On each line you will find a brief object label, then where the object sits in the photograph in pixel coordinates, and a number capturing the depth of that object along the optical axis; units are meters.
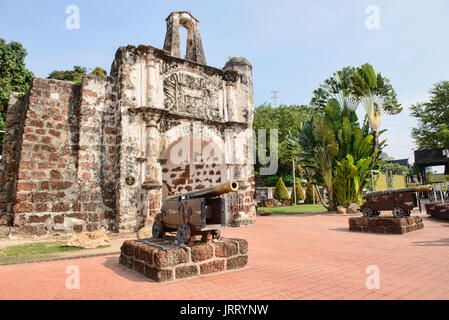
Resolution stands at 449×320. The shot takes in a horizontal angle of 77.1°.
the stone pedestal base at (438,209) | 11.01
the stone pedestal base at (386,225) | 8.01
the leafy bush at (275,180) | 31.05
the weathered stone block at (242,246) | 4.67
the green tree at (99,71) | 26.67
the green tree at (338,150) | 15.34
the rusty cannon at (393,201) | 8.58
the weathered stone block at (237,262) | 4.49
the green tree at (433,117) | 28.47
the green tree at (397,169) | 56.92
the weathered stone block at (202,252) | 4.21
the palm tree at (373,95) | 16.17
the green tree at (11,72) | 18.41
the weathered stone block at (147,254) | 4.11
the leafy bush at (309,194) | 25.98
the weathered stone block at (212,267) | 4.23
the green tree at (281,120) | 33.12
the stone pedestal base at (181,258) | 3.94
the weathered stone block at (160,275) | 3.84
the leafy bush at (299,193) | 26.03
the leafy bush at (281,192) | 24.75
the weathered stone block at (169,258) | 3.89
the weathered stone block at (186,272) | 4.00
